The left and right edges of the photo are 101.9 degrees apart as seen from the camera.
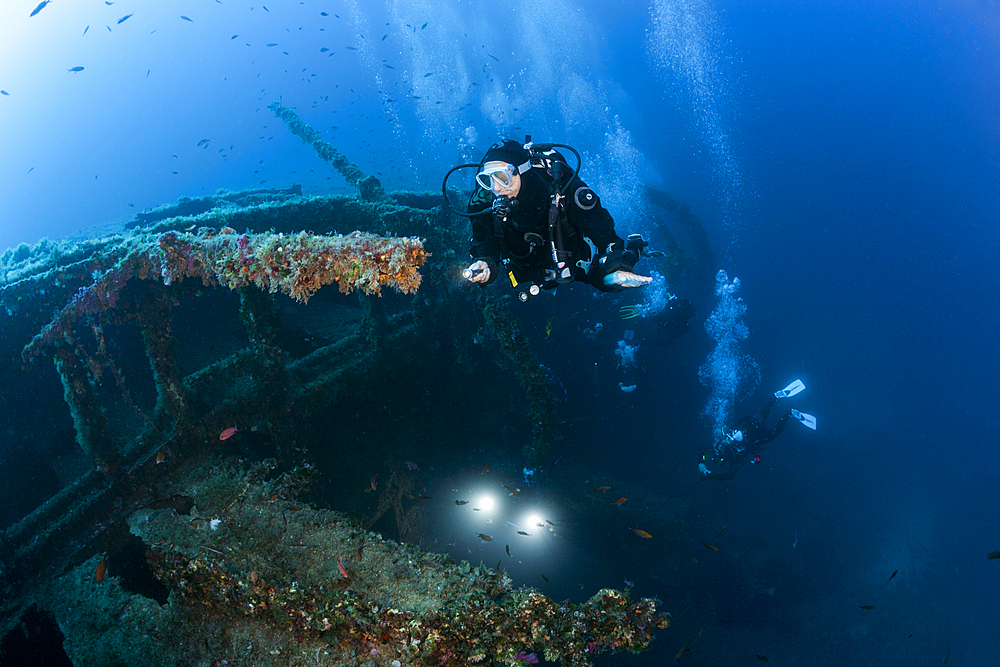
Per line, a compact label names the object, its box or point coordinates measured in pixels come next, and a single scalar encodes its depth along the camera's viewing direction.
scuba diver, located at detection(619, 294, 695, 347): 12.82
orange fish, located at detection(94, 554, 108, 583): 3.58
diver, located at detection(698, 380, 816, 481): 11.43
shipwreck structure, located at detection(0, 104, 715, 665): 2.88
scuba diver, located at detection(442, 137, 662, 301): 3.36
